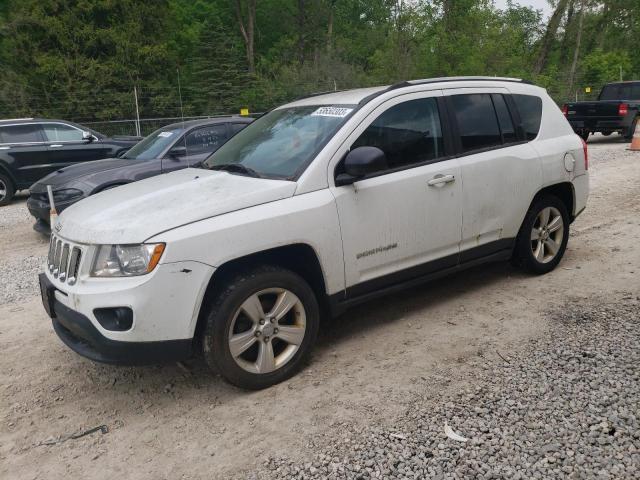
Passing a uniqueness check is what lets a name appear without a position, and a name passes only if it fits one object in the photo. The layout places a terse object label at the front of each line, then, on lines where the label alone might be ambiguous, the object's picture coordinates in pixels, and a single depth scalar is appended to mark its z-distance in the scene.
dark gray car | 7.75
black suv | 11.70
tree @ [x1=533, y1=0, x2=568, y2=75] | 39.62
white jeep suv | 3.23
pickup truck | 15.49
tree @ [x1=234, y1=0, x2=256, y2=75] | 39.12
